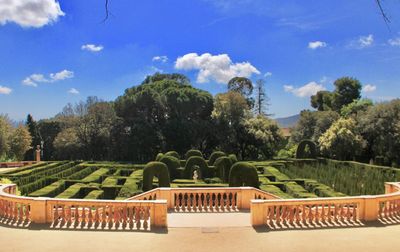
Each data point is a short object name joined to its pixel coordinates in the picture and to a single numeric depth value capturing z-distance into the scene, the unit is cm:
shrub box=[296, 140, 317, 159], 4538
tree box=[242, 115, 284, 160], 4955
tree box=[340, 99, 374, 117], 5427
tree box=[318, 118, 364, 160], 4412
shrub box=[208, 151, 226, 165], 3212
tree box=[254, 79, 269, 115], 6957
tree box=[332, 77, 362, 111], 6706
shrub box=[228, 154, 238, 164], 2888
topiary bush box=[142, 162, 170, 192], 2055
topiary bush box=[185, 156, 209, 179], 2731
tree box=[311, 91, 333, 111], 7020
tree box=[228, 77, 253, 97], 6900
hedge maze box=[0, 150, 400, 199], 2067
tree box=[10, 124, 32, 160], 4916
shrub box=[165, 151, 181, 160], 3236
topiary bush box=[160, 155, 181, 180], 2773
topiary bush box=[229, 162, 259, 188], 1905
